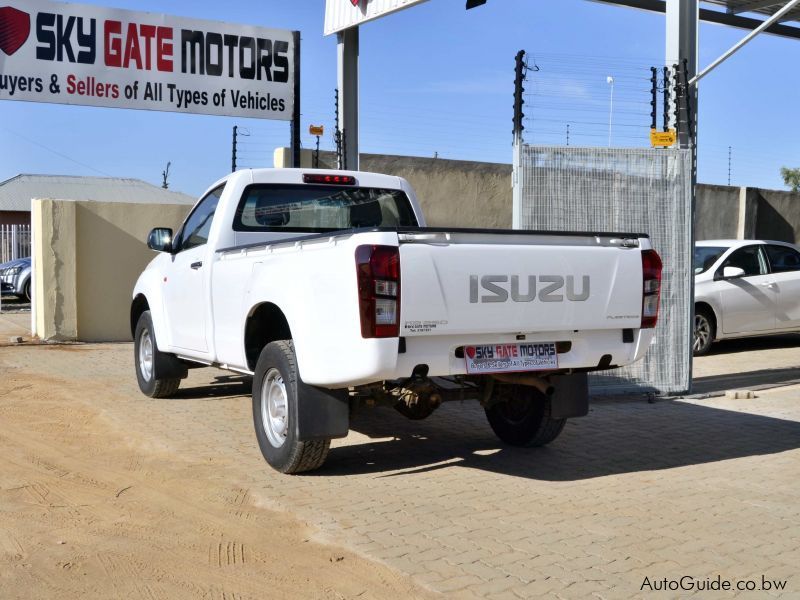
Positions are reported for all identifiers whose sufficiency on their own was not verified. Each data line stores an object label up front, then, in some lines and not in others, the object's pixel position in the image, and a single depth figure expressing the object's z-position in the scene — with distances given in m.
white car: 13.02
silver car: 21.59
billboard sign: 13.06
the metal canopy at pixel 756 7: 17.06
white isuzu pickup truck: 5.53
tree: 63.09
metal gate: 9.39
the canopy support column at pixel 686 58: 9.84
